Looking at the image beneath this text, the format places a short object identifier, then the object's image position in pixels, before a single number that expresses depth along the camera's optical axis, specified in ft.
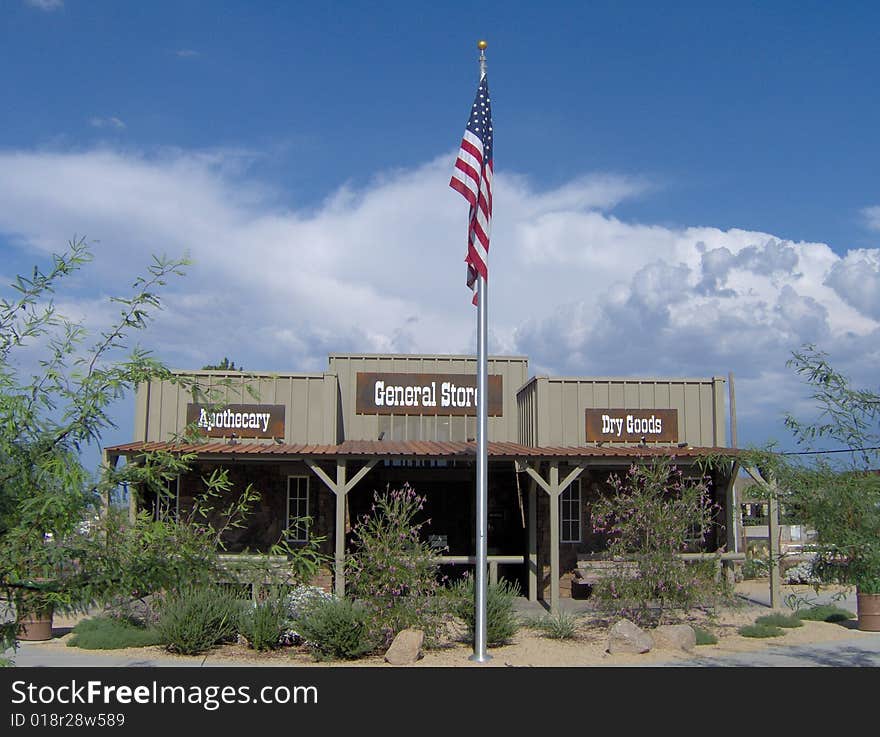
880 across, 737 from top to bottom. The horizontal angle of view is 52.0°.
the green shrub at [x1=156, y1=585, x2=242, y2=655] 38.88
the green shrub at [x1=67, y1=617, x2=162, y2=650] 40.57
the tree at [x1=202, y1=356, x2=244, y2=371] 137.97
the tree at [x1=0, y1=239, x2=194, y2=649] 16.33
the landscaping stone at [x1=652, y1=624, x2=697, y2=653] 41.68
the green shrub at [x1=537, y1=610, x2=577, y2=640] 43.47
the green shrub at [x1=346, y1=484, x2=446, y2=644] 39.52
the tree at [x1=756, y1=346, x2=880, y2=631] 22.79
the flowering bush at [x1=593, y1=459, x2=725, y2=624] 45.06
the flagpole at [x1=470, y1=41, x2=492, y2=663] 37.24
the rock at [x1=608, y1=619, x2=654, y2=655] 40.16
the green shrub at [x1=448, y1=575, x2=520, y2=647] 41.32
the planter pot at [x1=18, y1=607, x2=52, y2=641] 42.04
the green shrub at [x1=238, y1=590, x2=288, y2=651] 39.78
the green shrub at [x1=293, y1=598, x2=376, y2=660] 38.17
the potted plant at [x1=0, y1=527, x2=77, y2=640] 16.37
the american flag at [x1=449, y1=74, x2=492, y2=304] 37.11
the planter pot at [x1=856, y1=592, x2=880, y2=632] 47.55
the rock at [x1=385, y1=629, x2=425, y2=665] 37.14
